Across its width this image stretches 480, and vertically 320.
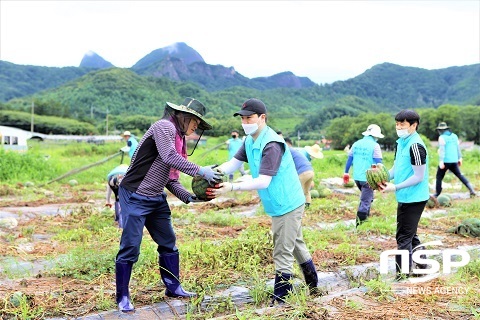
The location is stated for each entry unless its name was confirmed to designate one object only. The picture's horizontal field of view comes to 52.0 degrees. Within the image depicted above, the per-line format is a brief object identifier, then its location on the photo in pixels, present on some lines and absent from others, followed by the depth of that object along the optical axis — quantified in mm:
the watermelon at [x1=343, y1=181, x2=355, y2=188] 14266
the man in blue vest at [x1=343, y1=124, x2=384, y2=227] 7918
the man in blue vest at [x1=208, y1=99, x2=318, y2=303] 4133
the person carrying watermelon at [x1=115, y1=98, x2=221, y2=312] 4133
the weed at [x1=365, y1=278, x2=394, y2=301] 4449
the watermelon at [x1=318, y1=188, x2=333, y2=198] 11977
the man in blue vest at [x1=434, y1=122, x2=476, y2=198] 11531
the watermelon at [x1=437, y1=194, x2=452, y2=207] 10406
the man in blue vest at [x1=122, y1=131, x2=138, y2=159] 10193
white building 39891
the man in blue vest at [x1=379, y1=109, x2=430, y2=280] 4992
